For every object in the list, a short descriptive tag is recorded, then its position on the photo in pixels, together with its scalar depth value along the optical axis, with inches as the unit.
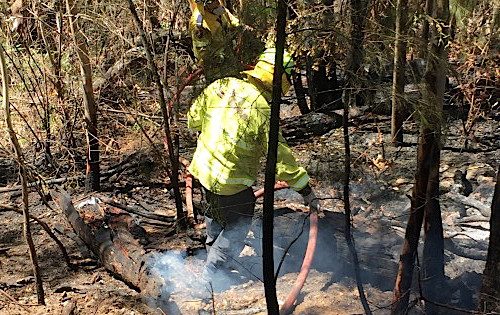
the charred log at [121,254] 186.1
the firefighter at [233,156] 160.1
